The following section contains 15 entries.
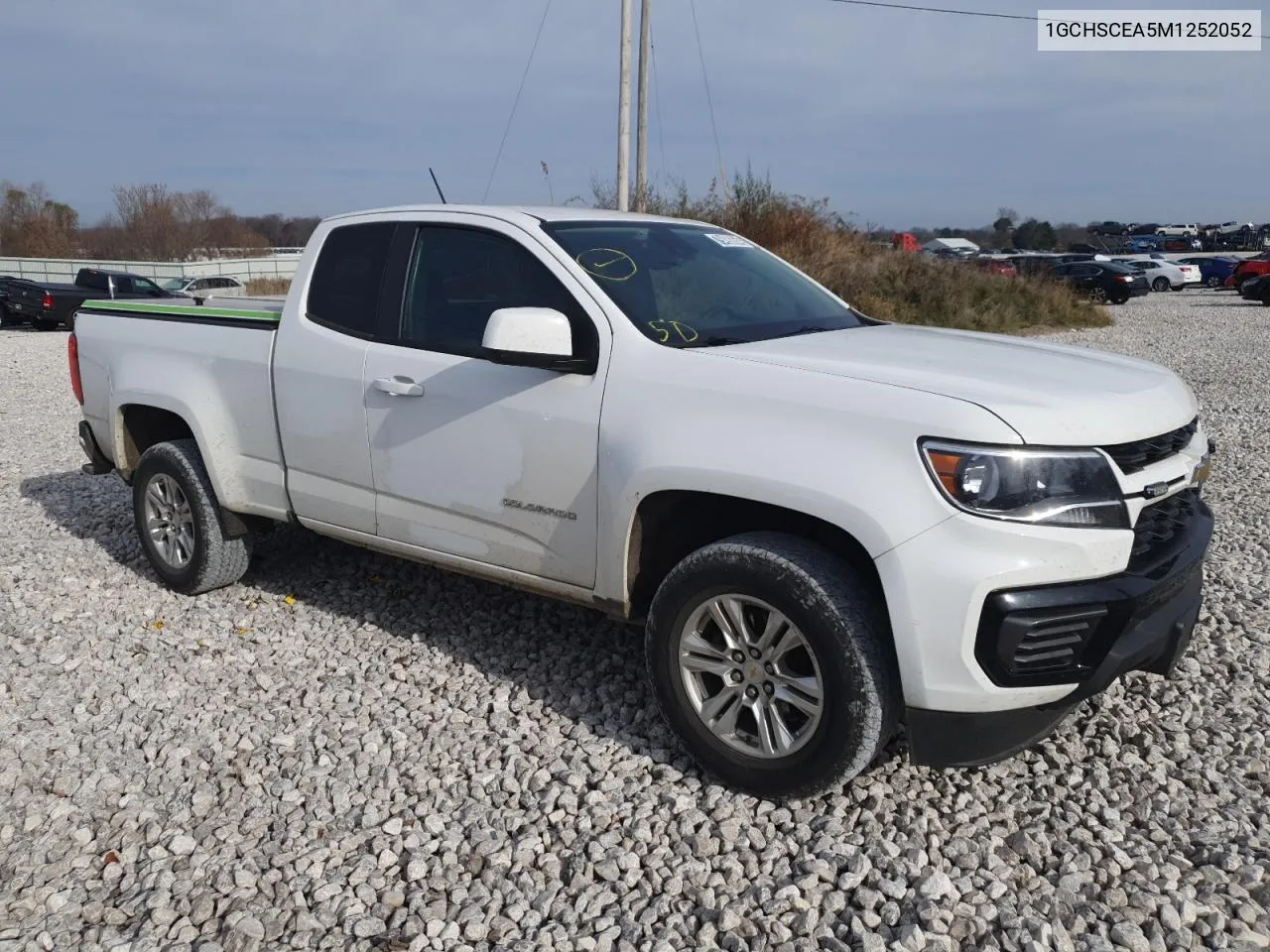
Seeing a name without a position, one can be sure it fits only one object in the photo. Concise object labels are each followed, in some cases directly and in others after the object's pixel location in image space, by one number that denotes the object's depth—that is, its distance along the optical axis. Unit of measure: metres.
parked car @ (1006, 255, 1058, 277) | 26.34
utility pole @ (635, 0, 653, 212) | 20.75
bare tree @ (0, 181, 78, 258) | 55.41
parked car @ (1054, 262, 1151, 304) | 31.12
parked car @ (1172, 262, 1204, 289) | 38.59
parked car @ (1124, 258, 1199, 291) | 38.25
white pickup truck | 2.79
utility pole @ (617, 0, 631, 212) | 19.30
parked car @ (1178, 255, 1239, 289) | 40.47
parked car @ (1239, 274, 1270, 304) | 29.94
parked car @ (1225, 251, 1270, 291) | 31.98
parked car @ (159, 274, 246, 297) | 27.75
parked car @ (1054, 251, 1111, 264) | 35.72
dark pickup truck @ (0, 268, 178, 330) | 23.09
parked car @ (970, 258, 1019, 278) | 25.25
